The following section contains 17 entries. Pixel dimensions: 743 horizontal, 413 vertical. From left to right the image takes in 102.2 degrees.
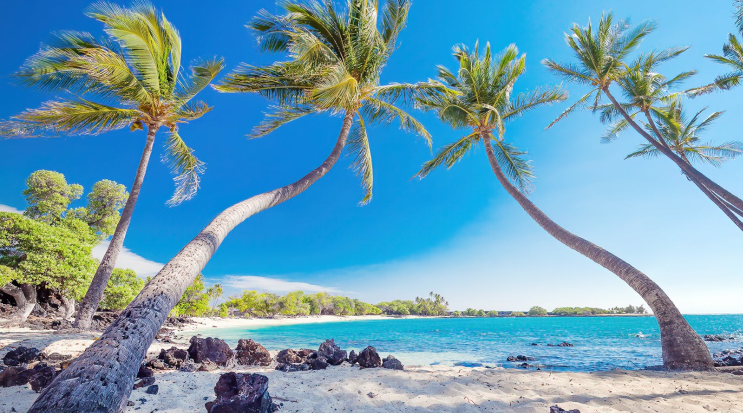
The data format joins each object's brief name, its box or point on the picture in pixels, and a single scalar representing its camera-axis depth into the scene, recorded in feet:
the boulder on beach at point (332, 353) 22.47
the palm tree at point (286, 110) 8.84
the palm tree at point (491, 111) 32.78
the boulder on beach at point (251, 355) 22.63
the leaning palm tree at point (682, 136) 40.64
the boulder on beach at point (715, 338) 65.36
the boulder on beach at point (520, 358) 35.25
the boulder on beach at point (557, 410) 11.16
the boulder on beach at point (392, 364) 22.34
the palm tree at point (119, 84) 24.75
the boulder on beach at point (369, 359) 21.85
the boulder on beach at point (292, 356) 23.35
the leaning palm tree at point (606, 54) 35.68
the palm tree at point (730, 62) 33.09
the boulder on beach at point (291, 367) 19.90
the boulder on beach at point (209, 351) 21.34
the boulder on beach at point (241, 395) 10.81
